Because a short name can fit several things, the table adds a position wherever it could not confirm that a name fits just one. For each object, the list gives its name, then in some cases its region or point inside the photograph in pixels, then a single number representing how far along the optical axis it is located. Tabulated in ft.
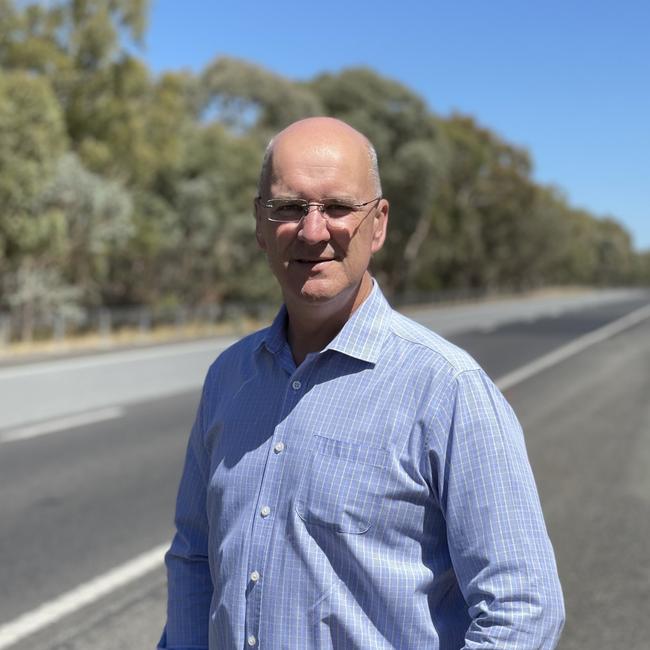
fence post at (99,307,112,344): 102.47
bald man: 5.41
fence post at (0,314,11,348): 86.99
